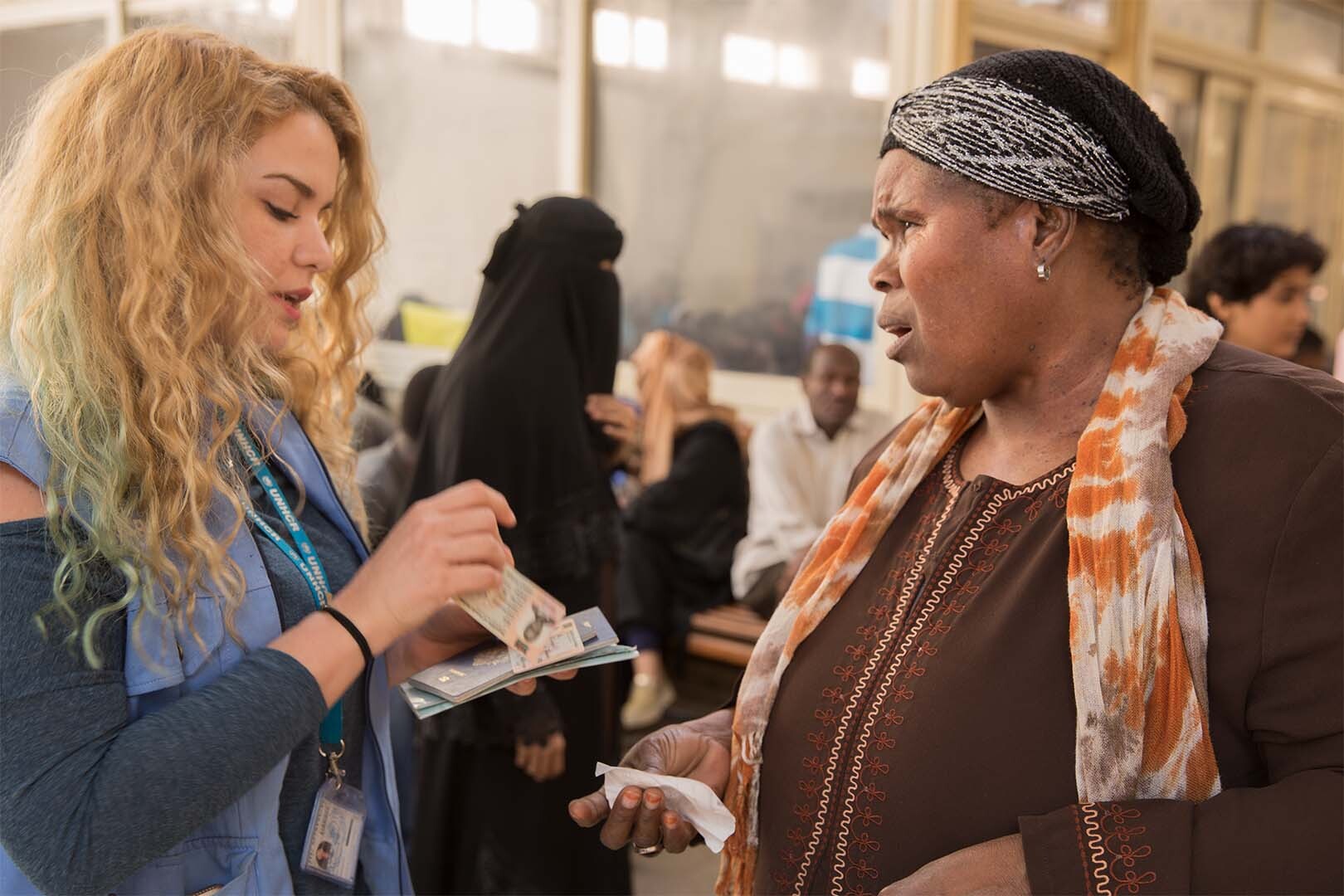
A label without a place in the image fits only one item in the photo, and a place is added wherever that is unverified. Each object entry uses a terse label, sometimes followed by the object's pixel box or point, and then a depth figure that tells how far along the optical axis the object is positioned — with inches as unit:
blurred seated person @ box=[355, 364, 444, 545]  139.9
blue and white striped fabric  201.5
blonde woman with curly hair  47.9
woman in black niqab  107.7
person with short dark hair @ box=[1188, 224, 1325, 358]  157.4
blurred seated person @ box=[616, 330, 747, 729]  194.7
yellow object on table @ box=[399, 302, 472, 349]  278.5
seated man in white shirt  182.5
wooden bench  183.2
